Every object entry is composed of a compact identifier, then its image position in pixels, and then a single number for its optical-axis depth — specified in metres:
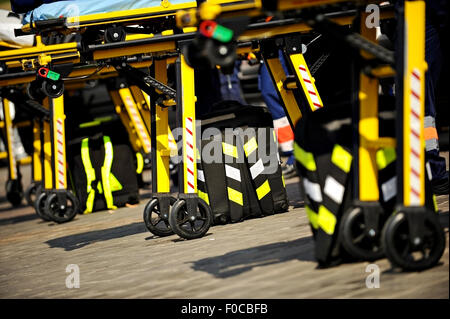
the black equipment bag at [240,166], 14.25
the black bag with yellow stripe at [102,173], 20.02
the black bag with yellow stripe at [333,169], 8.93
